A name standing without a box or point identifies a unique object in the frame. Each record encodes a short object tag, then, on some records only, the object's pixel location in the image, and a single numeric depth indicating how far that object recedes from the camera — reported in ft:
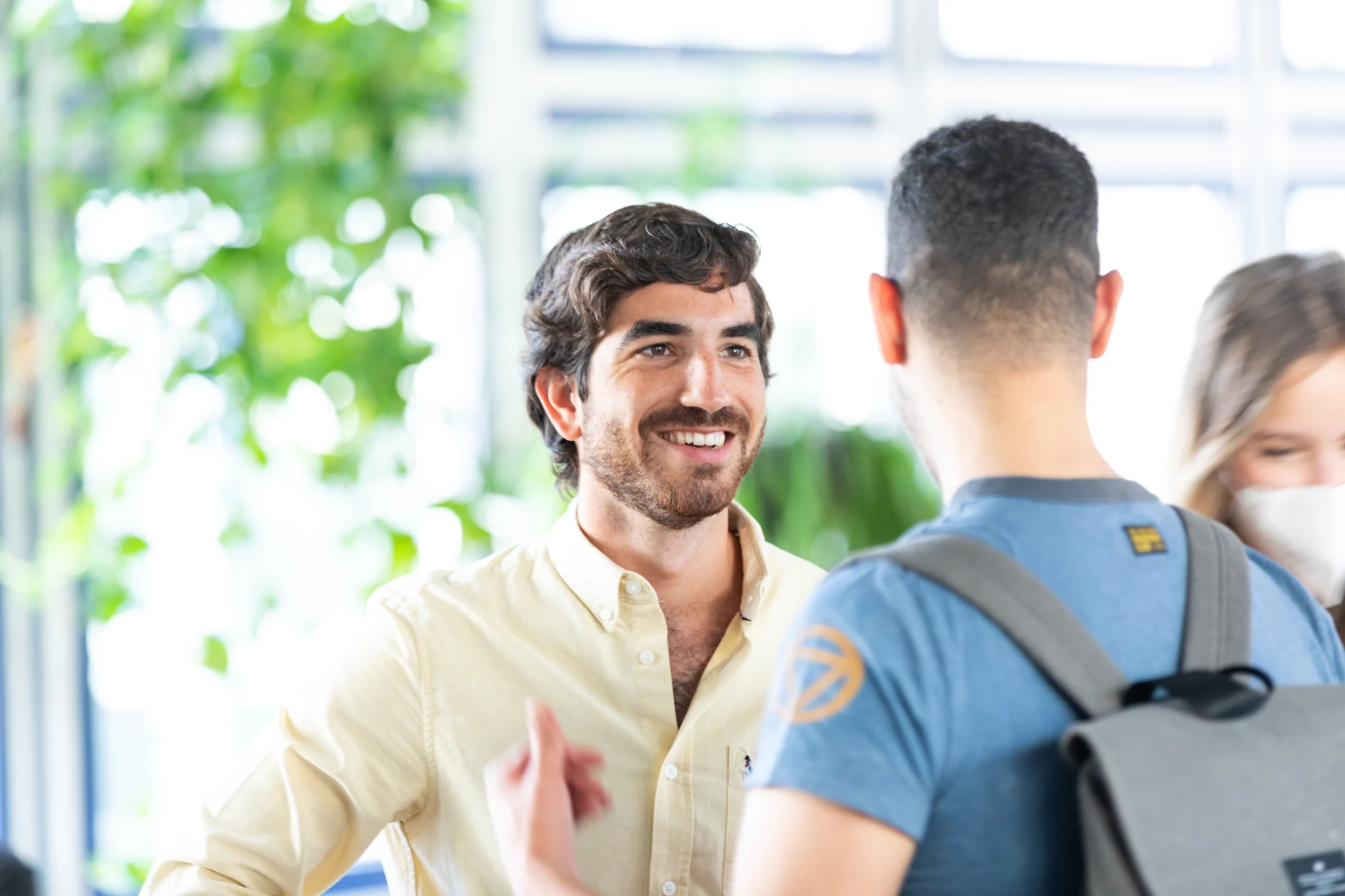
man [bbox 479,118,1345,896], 5.95
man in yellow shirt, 7.26
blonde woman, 7.34
